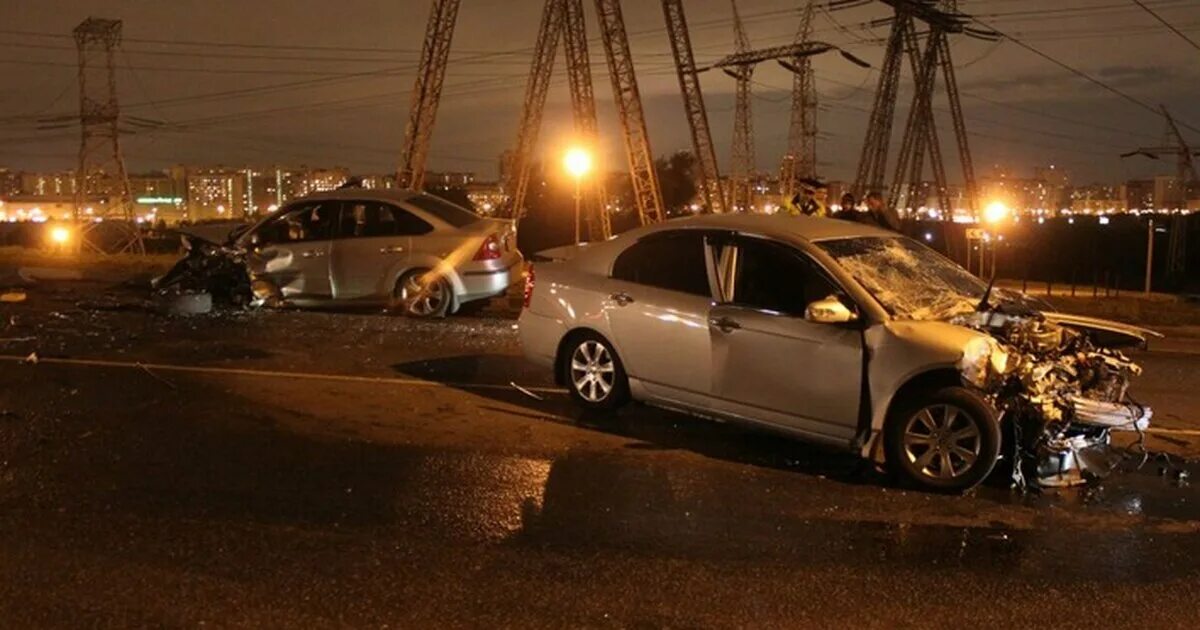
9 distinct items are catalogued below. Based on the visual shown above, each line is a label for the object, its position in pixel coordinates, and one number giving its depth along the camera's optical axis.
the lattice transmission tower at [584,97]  46.19
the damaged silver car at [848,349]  6.19
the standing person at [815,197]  12.77
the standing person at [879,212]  12.76
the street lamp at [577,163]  31.61
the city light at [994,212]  28.26
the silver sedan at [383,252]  13.09
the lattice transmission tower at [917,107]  54.62
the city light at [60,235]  31.25
